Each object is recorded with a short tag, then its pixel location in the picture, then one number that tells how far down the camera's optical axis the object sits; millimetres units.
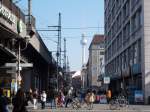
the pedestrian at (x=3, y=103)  19269
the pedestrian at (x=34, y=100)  45406
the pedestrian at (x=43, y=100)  45750
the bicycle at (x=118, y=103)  46891
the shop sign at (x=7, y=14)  29383
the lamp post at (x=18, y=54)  35750
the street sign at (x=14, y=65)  35656
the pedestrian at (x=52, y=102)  51600
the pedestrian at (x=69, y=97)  49150
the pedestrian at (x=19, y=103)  18953
